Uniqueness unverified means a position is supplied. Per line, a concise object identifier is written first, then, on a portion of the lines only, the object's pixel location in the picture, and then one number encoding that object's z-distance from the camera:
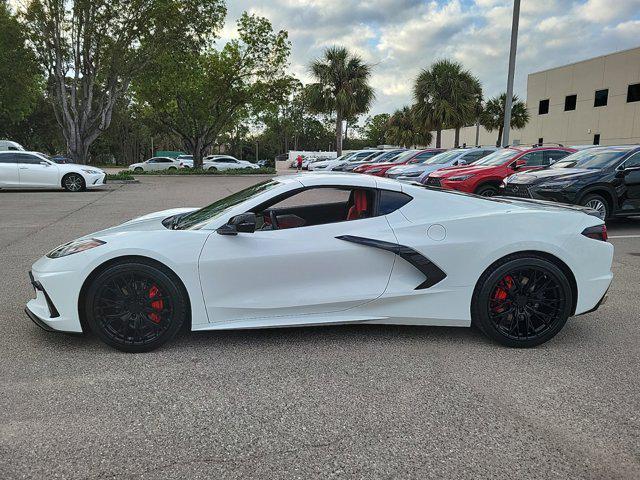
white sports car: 3.54
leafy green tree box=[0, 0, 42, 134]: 21.92
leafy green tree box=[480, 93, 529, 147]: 39.75
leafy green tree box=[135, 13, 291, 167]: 27.97
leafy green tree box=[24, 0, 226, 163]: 21.16
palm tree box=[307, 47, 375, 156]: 36.03
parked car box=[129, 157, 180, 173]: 37.97
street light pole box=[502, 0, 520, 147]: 17.14
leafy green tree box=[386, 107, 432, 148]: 53.28
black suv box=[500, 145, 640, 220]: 9.16
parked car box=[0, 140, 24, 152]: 23.60
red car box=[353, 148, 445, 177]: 20.75
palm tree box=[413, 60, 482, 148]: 33.44
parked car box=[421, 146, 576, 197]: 11.98
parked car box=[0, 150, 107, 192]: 16.03
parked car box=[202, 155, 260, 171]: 35.62
